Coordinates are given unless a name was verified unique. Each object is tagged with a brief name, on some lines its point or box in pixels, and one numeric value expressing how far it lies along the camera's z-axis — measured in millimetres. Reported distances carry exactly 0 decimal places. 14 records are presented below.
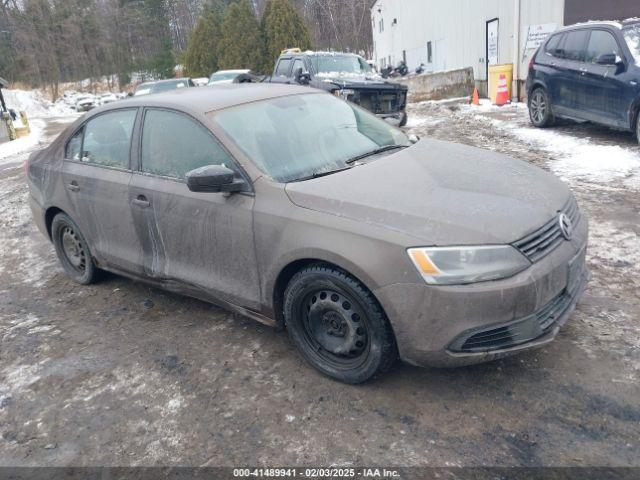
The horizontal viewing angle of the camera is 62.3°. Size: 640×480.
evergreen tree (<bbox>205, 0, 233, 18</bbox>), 52422
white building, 12875
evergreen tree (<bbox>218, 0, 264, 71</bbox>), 36375
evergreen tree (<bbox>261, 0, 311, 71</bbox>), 35125
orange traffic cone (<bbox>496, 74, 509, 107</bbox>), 14555
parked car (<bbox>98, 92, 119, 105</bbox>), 36362
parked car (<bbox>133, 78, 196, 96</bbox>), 18266
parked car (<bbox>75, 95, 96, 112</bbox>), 36175
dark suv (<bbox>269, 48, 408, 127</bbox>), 11062
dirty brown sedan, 2615
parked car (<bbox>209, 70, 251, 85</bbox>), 19597
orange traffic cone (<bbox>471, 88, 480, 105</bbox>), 15258
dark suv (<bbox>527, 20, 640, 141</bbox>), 7816
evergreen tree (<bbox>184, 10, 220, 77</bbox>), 38156
